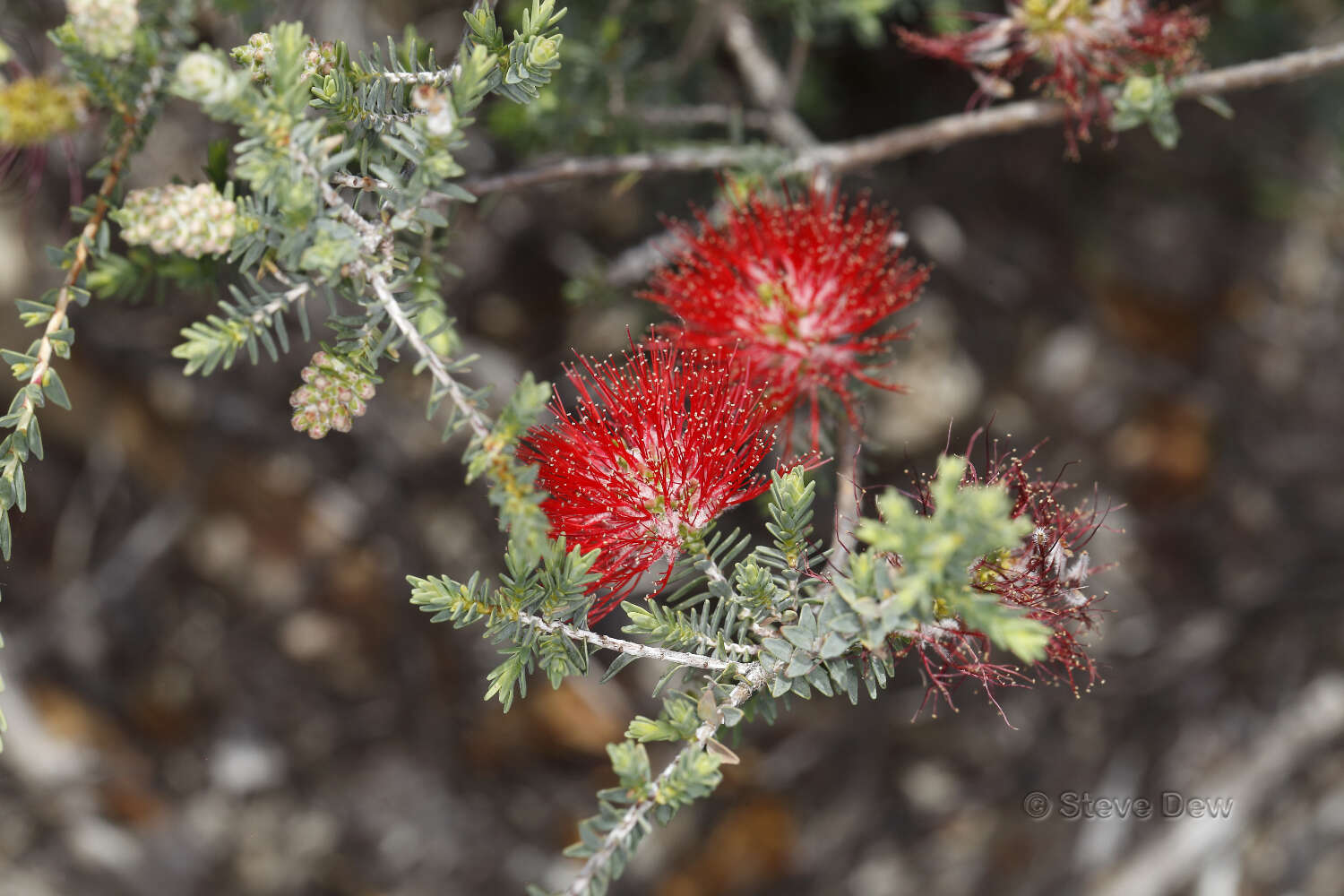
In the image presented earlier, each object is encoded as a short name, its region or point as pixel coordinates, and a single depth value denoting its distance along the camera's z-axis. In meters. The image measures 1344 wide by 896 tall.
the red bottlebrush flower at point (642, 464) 0.44
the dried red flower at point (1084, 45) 0.47
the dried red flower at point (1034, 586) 0.43
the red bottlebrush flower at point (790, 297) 0.47
